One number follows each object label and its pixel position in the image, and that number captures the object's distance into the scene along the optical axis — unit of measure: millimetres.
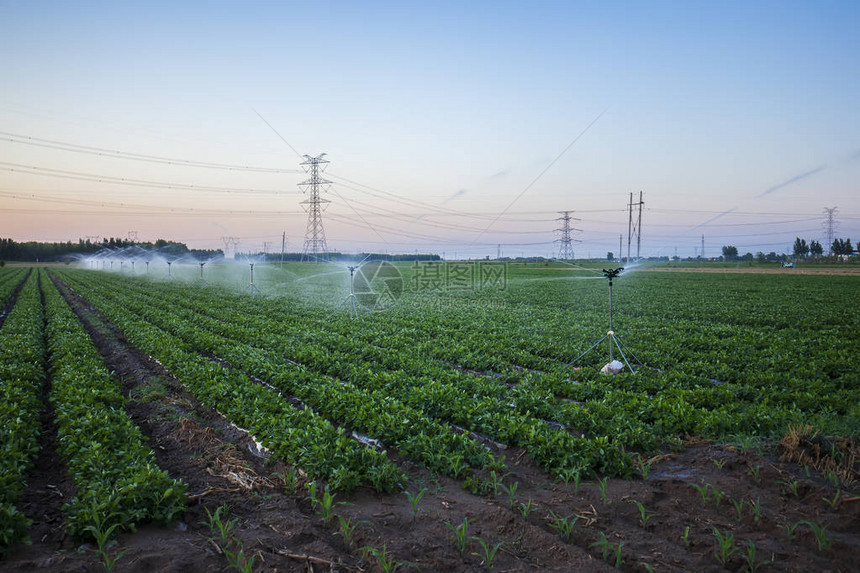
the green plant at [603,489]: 5203
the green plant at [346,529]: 4538
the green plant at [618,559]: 4094
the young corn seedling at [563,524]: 4575
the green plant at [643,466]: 5859
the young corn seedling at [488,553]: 4141
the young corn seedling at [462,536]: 4430
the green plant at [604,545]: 4242
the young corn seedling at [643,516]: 4758
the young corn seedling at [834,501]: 4819
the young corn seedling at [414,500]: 5038
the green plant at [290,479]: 5523
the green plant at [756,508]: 4676
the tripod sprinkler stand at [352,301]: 20267
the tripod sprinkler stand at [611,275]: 10603
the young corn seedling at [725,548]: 4109
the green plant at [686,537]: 4379
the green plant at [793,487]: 5132
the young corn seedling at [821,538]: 4184
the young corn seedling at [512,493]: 5196
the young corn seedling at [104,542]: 4077
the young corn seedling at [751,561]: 3943
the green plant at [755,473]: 5512
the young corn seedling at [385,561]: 4012
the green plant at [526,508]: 4881
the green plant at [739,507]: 4775
